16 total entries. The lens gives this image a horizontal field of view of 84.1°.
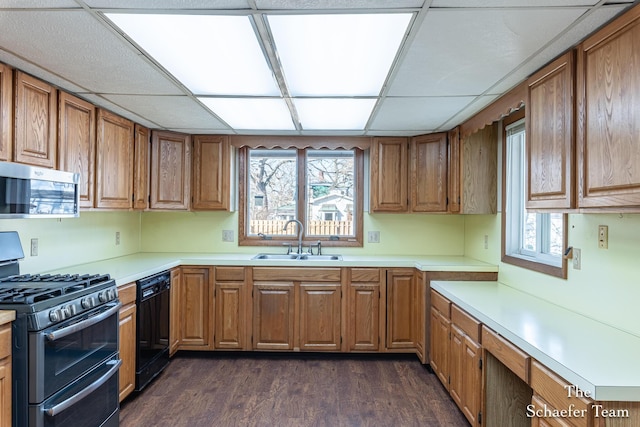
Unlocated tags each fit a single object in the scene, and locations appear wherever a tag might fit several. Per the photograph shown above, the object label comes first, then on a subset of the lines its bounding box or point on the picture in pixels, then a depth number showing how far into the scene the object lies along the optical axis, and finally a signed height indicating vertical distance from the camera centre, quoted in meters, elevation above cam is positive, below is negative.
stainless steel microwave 1.80 +0.12
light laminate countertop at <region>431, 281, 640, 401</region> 1.16 -0.53
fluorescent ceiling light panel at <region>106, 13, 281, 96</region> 1.46 +0.79
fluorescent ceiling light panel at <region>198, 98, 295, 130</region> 2.46 +0.79
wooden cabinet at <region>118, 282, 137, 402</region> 2.42 -0.88
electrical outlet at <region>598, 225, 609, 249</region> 1.77 -0.10
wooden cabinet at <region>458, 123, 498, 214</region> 3.03 +0.39
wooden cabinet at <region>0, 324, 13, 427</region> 1.57 -0.73
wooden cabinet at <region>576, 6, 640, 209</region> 1.32 +0.41
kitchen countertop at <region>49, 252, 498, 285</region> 2.72 -0.42
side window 2.41 -0.03
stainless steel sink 3.56 -0.42
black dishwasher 2.62 -0.89
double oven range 1.62 -0.68
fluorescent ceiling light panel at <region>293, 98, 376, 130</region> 2.44 +0.78
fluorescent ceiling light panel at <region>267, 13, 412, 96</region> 1.45 +0.79
